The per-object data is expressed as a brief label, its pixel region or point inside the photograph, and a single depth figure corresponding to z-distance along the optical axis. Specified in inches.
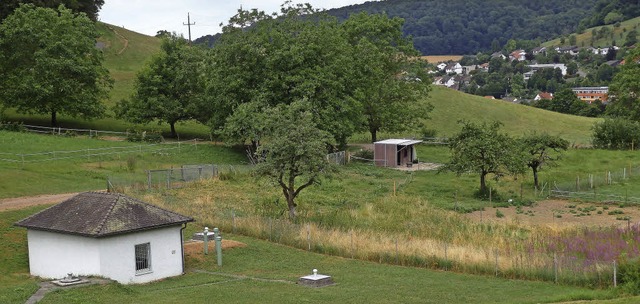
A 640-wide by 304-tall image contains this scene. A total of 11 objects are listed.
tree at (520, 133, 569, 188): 2177.7
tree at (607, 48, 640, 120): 3341.5
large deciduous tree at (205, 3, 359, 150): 2476.6
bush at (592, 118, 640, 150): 2901.1
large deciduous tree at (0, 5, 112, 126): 2699.3
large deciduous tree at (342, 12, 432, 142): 2861.7
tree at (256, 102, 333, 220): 1612.9
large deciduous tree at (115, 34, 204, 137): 2802.7
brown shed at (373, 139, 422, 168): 2610.7
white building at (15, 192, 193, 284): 1175.0
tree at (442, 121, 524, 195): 2080.5
